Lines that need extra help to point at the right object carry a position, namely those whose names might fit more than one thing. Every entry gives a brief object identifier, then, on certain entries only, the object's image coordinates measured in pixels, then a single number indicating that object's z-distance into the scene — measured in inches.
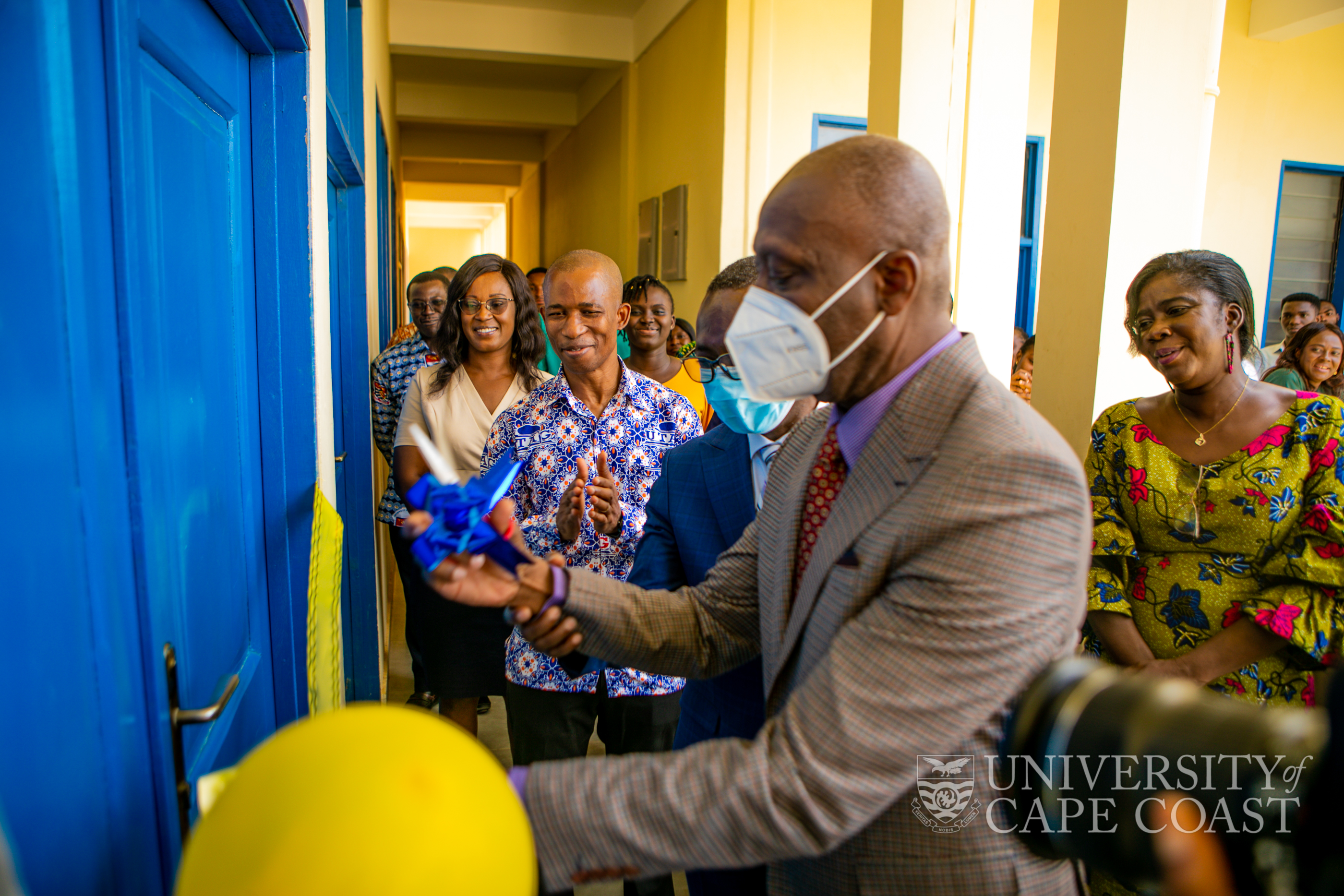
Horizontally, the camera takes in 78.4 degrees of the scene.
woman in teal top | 179.5
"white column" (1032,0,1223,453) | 100.7
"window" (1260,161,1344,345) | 265.9
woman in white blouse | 117.2
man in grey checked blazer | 36.5
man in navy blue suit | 65.6
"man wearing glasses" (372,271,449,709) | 136.5
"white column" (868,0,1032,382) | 149.7
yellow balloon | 24.4
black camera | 22.8
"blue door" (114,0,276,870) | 38.4
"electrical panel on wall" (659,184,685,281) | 248.7
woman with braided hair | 150.0
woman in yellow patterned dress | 69.6
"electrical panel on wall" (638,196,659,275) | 275.6
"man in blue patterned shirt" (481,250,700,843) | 87.3
